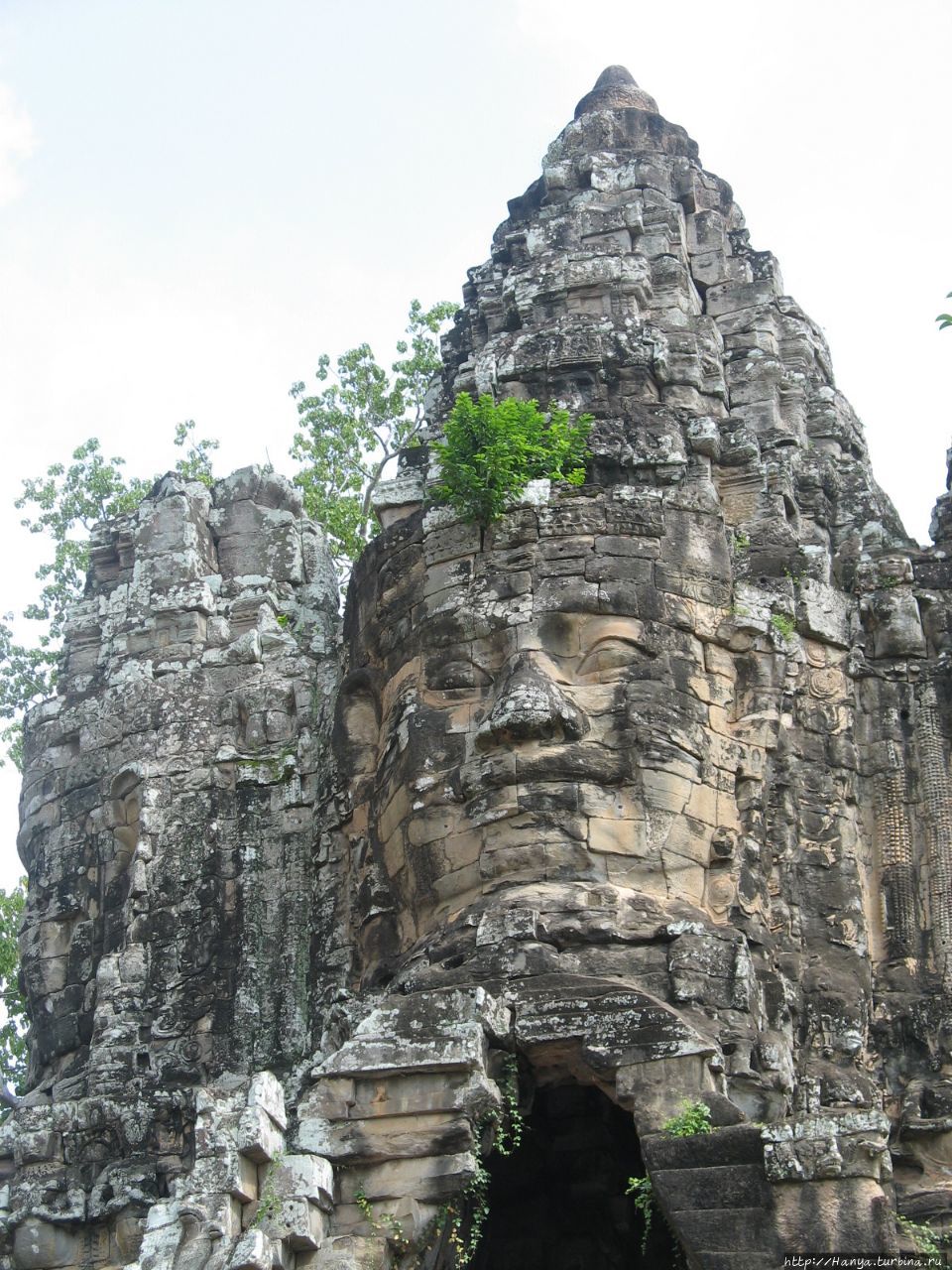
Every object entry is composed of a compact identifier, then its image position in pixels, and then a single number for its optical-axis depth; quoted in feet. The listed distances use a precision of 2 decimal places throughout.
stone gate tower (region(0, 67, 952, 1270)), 56.85
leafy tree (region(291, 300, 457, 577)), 99.04
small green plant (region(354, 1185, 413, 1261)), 55.62
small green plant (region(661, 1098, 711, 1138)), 55.21
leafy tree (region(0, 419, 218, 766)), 100.27
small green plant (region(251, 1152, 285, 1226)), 55.16
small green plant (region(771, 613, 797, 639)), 68.74
